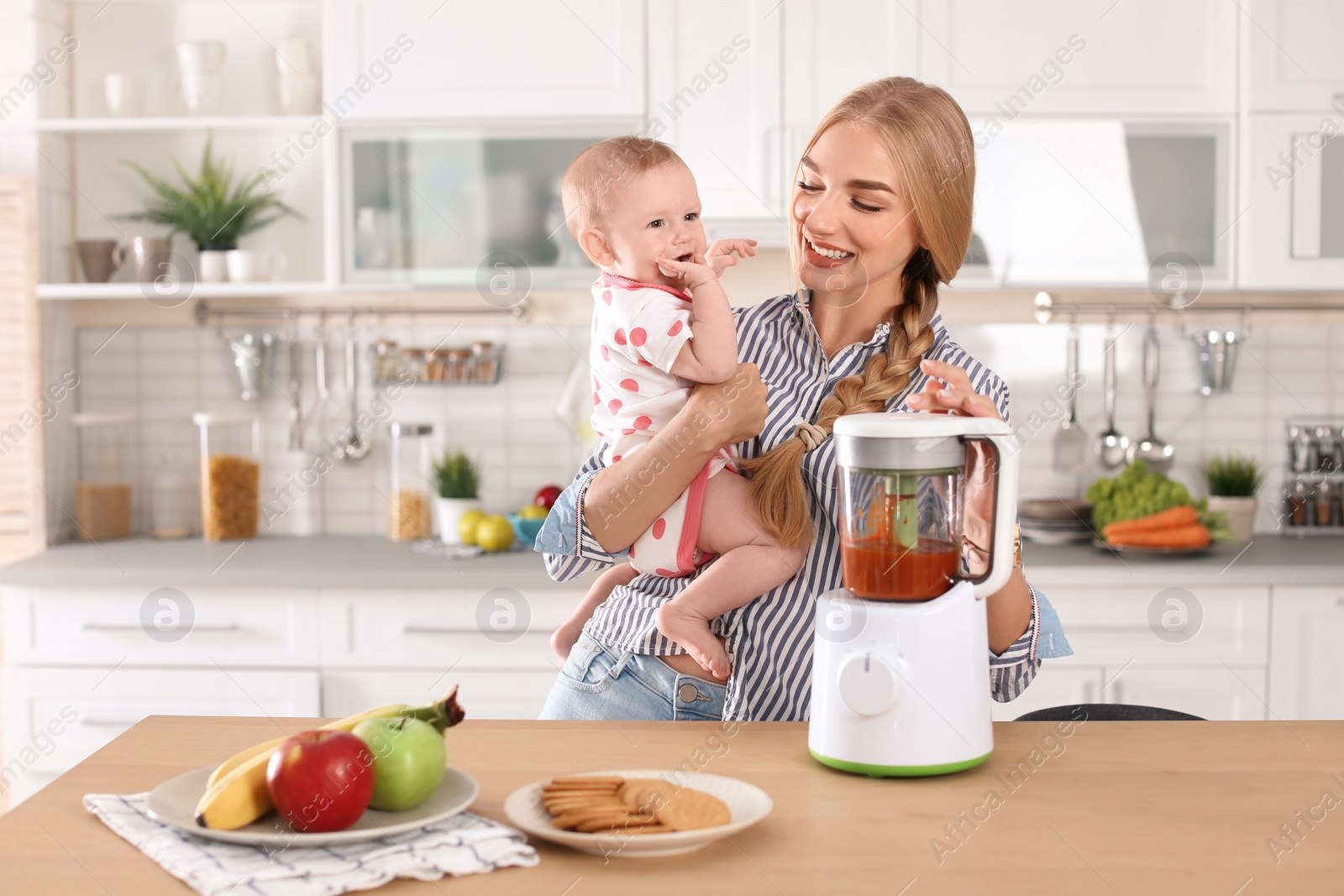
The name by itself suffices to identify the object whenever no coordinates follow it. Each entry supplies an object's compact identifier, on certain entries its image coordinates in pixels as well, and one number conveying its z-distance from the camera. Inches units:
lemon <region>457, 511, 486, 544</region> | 112.3
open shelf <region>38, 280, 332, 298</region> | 113.5
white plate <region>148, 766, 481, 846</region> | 33.9
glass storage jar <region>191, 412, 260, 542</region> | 118.1
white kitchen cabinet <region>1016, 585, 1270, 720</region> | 101.9
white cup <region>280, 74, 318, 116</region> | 117.1
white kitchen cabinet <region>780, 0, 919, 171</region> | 108.3
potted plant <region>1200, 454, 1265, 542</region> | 114.6
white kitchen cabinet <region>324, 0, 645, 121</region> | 109.4
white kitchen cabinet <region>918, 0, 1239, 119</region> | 107.8
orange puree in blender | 41.2
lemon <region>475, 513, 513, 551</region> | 110.1
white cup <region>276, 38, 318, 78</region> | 116.8
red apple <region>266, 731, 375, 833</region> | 33.9
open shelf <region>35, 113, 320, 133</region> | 113.4
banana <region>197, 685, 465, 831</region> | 34.7
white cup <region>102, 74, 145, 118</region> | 117.0
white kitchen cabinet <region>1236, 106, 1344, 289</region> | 108.0
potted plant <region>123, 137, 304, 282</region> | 117.1
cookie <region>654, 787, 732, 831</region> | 34.4
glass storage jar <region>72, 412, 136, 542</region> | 119.1
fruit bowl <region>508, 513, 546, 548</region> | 111.0
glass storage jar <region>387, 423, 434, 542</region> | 121.1
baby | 50.8
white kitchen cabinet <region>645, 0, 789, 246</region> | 108.9
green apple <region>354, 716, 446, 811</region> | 35.7
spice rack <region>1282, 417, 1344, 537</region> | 121.0
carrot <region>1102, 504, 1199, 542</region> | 104.3
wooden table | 33.2
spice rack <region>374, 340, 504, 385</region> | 122.5
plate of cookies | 34.1
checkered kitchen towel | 32.1
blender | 40.3
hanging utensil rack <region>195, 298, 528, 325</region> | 125.4
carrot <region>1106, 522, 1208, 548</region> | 103.6
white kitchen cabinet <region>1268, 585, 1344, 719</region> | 101.8
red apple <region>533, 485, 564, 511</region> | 115.8
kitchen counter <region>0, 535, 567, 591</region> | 102.7
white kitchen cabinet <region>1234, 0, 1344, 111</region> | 107.3
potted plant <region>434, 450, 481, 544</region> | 116.0
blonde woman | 50.4
